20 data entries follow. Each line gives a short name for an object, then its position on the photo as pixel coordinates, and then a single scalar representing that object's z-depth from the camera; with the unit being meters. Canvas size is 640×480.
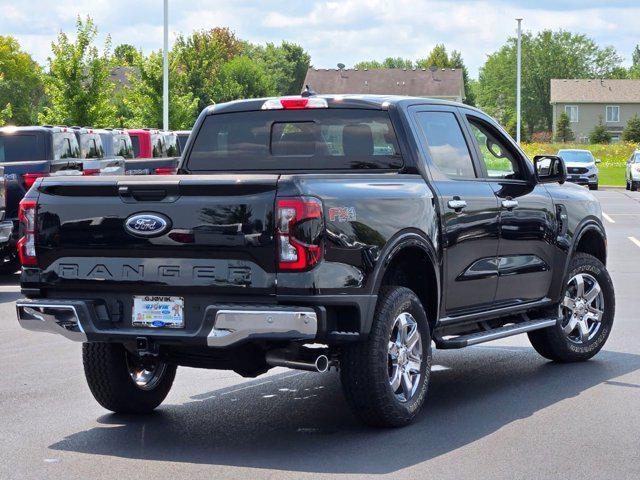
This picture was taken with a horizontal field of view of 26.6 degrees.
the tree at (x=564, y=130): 119.50
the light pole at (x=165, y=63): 44.09
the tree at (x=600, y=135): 108.62
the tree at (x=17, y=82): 113.31
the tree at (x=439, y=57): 174.00
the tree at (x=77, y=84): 43.47
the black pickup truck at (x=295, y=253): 6.88
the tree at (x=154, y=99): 50.28
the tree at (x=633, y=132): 102.25
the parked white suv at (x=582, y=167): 52.59
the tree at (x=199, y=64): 58.72
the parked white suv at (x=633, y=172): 51.50
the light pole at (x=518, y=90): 69.09
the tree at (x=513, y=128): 126.44
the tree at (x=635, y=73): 186.50
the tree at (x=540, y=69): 152.12
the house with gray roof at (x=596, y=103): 131.50
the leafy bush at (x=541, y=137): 136.62
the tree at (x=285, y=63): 160.38
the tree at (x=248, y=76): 125.43
